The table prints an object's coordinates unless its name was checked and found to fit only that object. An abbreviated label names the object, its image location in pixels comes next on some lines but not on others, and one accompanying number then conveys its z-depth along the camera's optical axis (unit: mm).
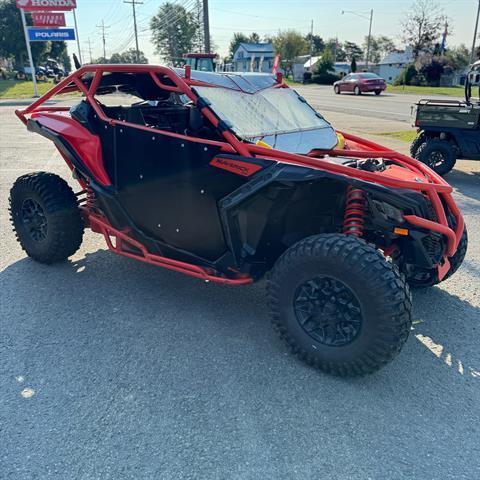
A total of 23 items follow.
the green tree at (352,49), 116488
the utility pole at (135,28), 57609
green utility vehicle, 7930
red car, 29781
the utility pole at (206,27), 25812
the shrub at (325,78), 52188
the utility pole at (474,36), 36794
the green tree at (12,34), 49031
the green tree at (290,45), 83125
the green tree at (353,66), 55375
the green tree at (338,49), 98375
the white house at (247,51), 78062
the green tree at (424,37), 56412
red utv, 2828
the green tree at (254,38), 110550
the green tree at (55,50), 60744
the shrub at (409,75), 44688
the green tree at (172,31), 87812
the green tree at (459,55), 46219
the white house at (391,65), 70288
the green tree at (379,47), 105000
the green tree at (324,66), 52906
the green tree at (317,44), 107638
